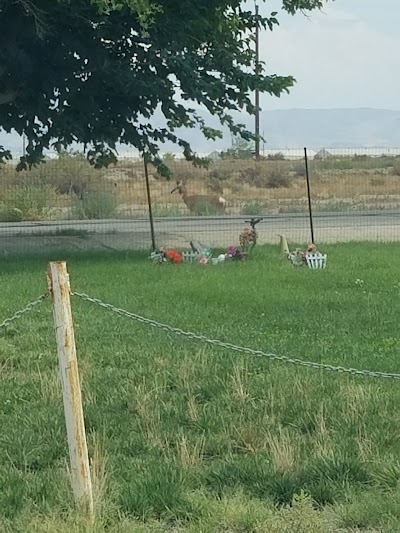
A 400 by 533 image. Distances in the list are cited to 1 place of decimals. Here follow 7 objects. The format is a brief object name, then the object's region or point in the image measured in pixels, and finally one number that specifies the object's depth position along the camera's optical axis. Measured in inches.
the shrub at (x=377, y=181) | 1330.0
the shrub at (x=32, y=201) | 1170.6
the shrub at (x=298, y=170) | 1931.6
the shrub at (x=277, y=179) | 1788.9
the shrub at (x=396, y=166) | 1772.9
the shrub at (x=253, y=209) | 1257.3
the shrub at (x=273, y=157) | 1335.1
